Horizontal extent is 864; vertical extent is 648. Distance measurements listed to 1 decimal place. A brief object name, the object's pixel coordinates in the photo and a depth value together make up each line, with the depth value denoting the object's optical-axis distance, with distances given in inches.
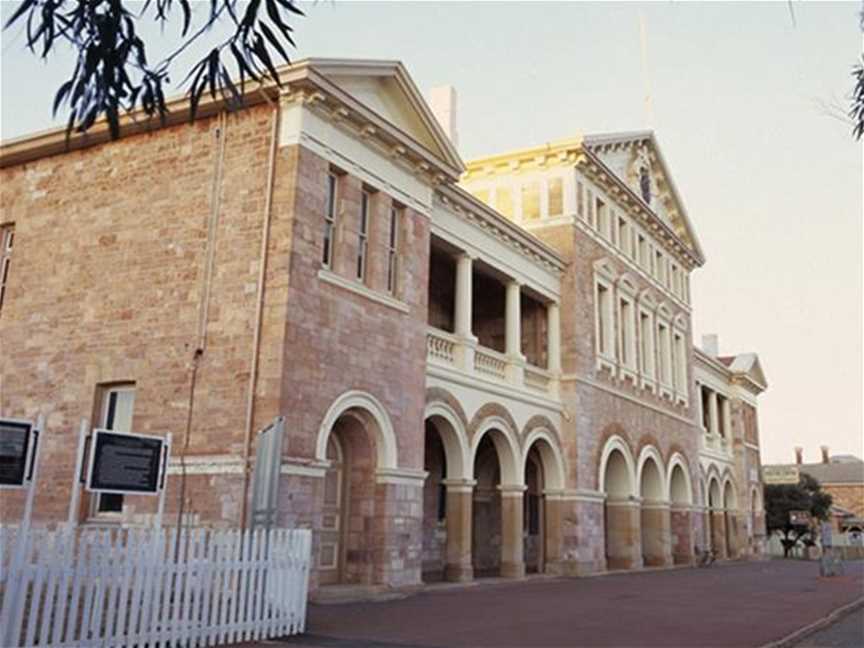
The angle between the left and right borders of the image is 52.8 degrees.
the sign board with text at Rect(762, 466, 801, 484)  1071.0
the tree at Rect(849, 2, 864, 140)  199.8
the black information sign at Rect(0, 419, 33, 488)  303.1
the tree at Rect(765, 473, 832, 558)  1891.0
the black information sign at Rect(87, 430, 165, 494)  336.5
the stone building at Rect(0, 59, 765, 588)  504.7
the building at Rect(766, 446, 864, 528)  3147.1
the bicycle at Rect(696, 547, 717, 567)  1165.7
